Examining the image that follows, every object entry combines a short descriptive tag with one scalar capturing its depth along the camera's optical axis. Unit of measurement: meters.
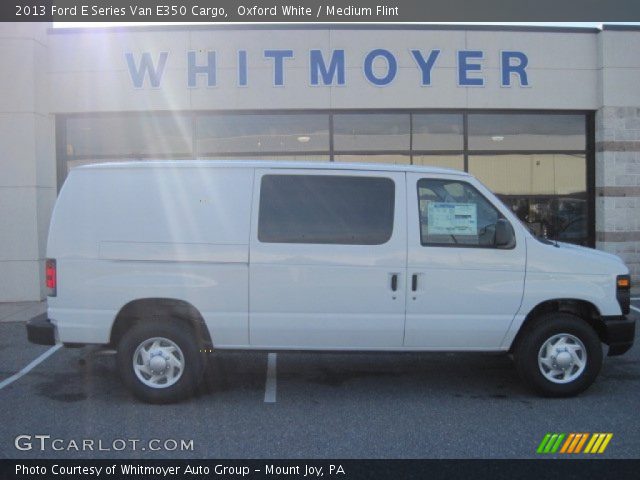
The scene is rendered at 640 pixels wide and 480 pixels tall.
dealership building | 11.91
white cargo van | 5.56
